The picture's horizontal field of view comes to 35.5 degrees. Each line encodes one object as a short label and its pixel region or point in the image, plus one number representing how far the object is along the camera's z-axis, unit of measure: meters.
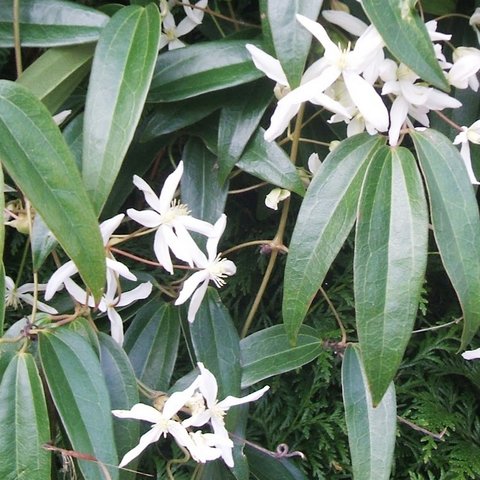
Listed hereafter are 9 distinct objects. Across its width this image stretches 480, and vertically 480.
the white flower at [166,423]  0.62
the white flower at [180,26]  0.75
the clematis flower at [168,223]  0.64
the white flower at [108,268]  0.64
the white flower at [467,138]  0.66
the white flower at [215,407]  0.63
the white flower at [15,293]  0.76
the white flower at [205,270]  0.66
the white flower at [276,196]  0.70
